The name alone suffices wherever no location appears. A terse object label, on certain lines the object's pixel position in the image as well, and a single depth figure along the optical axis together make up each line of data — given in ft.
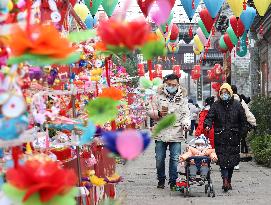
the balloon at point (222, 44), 69.45
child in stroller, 33.14
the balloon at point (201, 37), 71.51
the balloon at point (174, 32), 68.80
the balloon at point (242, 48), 68.92
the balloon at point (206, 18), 52.37
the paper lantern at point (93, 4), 42.39
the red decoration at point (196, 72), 142.20
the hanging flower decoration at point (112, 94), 12.55
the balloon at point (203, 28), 60.45
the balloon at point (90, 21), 48.00
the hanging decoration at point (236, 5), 44.16
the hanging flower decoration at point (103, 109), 11.53
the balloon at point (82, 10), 40.91
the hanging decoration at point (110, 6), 42.70
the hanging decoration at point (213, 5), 44.93
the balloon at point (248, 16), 50.62
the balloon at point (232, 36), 61.26
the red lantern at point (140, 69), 111.02
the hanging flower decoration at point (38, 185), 9.43
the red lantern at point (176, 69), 132.67
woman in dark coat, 34.40
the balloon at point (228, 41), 65.86
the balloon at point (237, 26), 53.97
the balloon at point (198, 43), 75.32
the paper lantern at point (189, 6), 45.91
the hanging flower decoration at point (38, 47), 9.50
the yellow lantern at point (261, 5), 43.68
